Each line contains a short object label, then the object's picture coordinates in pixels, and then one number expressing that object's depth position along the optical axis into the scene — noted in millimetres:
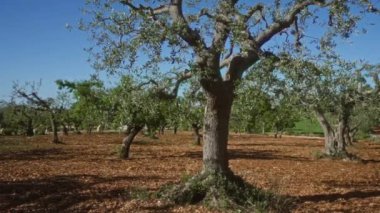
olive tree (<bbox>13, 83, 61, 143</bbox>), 45509
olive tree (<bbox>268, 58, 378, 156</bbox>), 10773
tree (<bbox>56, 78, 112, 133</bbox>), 25172
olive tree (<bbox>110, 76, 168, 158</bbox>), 13219
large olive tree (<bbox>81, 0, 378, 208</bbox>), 10812
